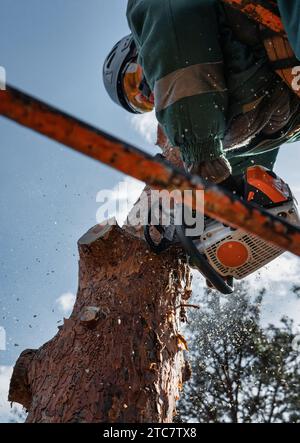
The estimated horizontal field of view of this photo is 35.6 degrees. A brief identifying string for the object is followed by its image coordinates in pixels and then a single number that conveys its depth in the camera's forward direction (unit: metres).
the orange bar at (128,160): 0.79
